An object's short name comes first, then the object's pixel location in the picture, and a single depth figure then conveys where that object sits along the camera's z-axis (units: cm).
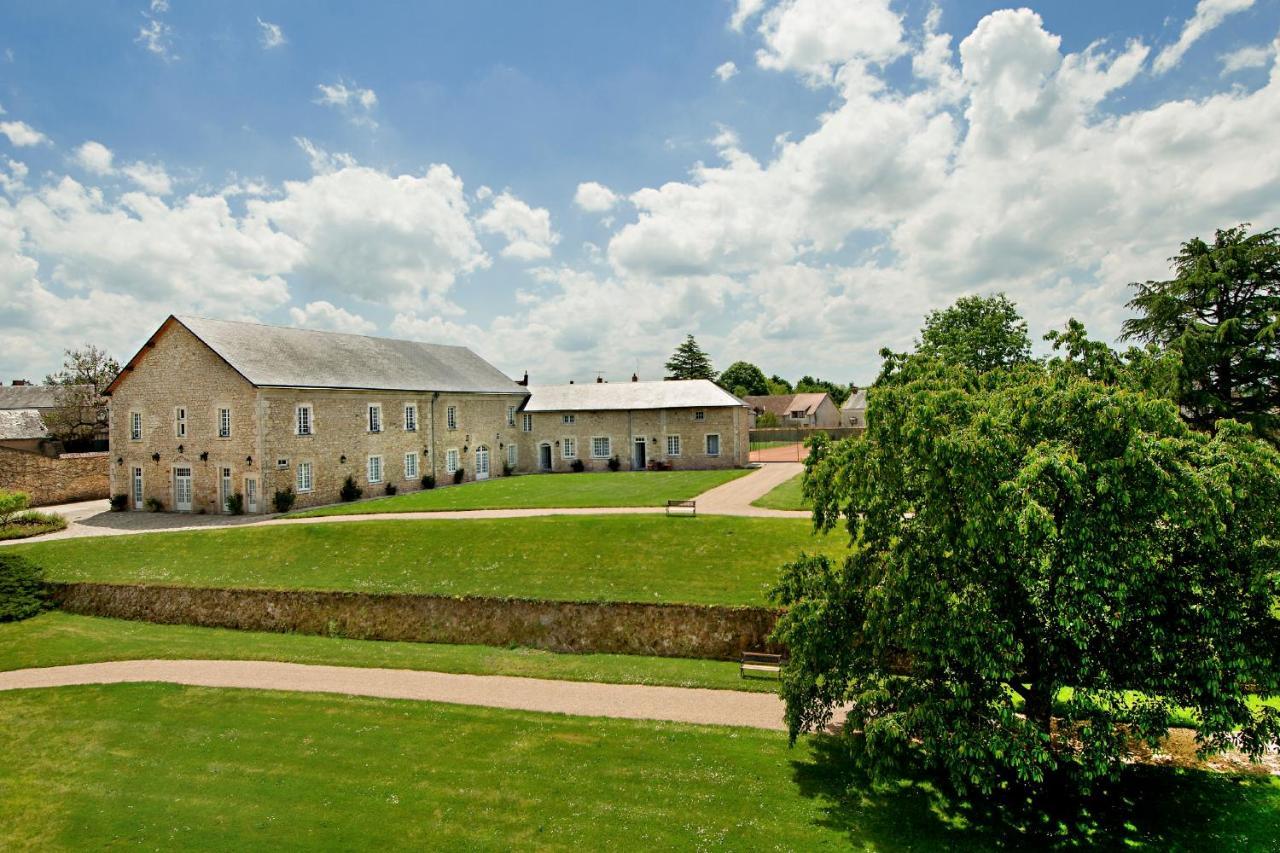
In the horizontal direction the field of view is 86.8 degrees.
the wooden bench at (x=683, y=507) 2523
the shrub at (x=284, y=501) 3034
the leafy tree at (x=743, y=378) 10350
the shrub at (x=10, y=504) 2753
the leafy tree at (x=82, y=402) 4647
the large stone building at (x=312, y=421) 3080
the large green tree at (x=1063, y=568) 841
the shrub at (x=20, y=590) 2072
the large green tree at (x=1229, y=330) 2730
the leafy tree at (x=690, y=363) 8612
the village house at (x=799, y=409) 8269
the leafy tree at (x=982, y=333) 3994
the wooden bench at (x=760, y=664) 1625
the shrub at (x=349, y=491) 3347
